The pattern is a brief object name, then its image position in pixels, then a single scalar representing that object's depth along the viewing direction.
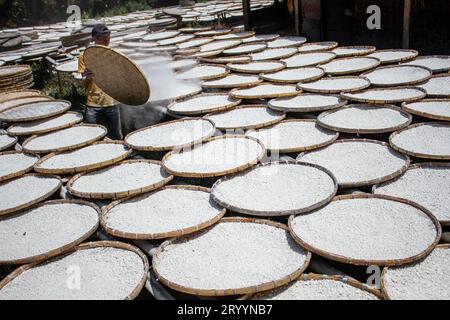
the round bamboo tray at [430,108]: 3.63
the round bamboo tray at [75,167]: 3.45
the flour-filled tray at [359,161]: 2.94
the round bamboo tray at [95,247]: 2.18
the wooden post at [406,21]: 5.72
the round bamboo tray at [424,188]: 2.61
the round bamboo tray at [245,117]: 3.96
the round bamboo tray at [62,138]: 3.88
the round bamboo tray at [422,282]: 1.99
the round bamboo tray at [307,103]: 4.12
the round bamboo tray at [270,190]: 2.66
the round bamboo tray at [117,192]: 3.03
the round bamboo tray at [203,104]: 4.41
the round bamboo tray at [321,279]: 2.04
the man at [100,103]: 4.46
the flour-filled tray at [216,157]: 3.18
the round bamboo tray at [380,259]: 2.14
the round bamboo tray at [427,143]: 3.09
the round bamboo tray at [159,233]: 2.55
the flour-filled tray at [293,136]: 3.45
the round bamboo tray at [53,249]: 2.45
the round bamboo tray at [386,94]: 4.05
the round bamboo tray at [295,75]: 4.88
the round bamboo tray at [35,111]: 4.71
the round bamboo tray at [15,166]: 3.48
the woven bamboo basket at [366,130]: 3.52
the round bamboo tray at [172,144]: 3.64
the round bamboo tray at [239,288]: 2.08
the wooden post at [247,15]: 8.70
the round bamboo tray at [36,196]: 2.97
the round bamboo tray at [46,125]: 4.39
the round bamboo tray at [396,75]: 4.44
